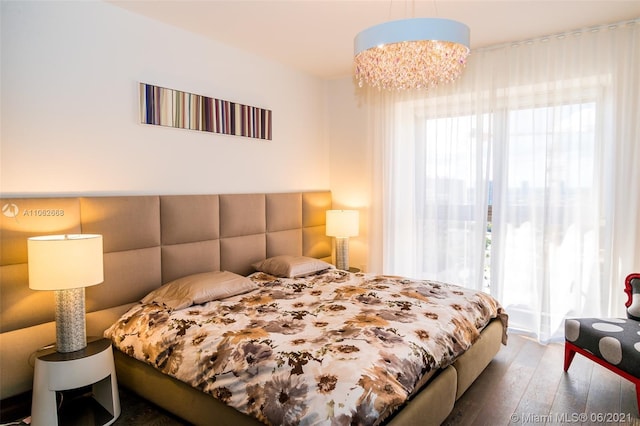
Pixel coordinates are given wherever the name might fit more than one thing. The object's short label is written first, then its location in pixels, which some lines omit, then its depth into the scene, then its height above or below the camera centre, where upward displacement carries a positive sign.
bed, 1.69 -0.73
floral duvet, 1.59 -0.75
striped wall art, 2.84 +0.71
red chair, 2.23 -0.91
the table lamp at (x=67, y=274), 1.97 -0.40
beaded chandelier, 1.99 +0.82
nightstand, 1.98 -0.95
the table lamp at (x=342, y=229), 4.02 -0.34
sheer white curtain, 3.02 +0.19
